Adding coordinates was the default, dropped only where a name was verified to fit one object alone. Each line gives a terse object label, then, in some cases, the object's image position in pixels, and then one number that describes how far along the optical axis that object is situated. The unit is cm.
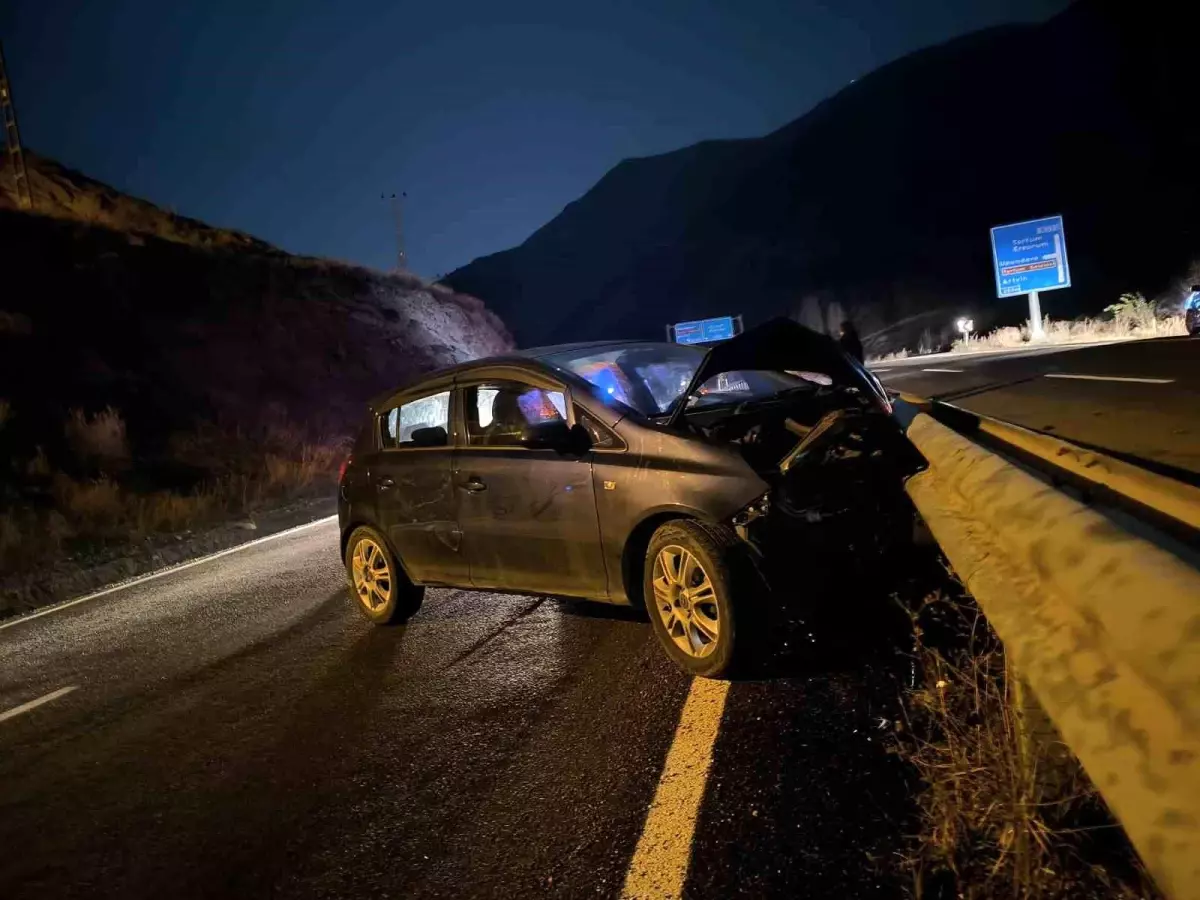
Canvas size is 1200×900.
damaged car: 407
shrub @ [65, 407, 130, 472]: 1800
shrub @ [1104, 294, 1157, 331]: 3055
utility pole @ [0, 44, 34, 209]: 2741
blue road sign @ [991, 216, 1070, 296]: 3819
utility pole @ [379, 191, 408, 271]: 4316
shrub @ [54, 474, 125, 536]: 1320
